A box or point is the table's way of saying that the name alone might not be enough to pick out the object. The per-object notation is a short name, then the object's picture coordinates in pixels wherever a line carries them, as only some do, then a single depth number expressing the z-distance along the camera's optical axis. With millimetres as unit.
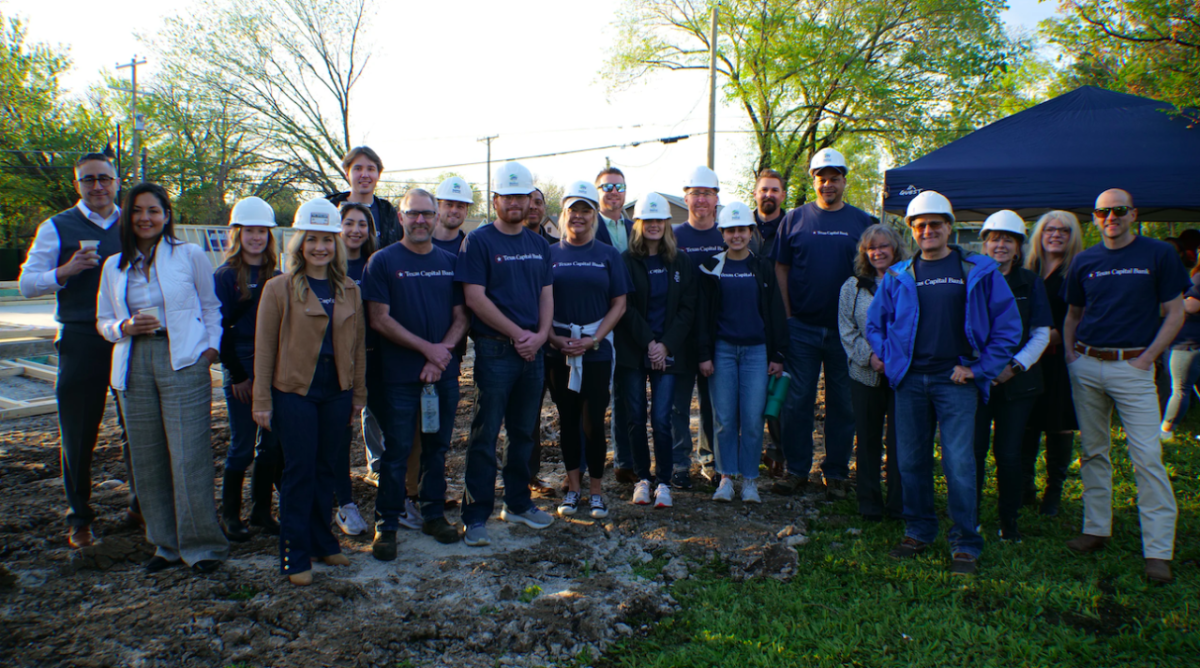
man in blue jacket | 3844
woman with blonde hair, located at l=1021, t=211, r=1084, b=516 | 4578
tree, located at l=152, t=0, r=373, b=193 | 26938
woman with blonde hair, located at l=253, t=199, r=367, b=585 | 3506
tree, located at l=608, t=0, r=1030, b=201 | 19750
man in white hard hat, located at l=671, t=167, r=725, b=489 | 5145
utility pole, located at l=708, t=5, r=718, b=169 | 18016
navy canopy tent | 6520
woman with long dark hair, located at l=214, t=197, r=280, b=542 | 4012
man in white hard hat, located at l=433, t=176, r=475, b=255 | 4656
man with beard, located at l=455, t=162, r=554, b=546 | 4156
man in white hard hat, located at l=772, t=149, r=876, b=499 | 5094
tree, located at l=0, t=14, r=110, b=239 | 27344
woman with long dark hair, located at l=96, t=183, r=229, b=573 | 3605
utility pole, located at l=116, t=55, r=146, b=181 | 25875
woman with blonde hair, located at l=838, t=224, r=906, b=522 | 4520
